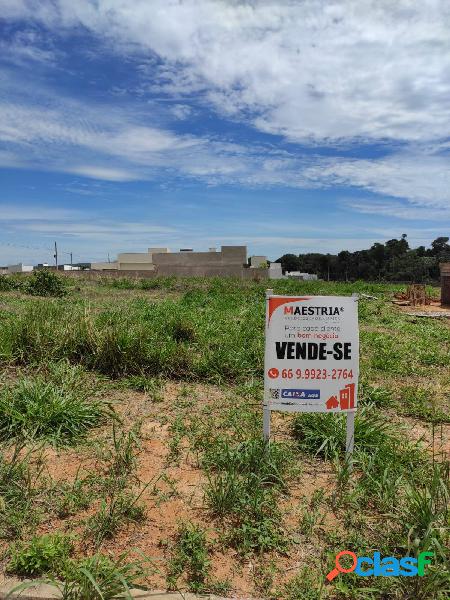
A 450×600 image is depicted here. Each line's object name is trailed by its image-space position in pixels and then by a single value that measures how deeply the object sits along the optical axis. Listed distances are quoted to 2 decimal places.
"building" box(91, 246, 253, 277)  47.47
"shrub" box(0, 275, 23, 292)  17.78
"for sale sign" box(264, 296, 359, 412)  3.25
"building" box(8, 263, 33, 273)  59.25
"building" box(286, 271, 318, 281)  52.67
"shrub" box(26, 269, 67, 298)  16.50
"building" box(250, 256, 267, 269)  68.50
